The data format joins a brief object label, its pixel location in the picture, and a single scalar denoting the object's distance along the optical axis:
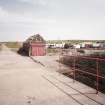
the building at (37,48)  15.47
